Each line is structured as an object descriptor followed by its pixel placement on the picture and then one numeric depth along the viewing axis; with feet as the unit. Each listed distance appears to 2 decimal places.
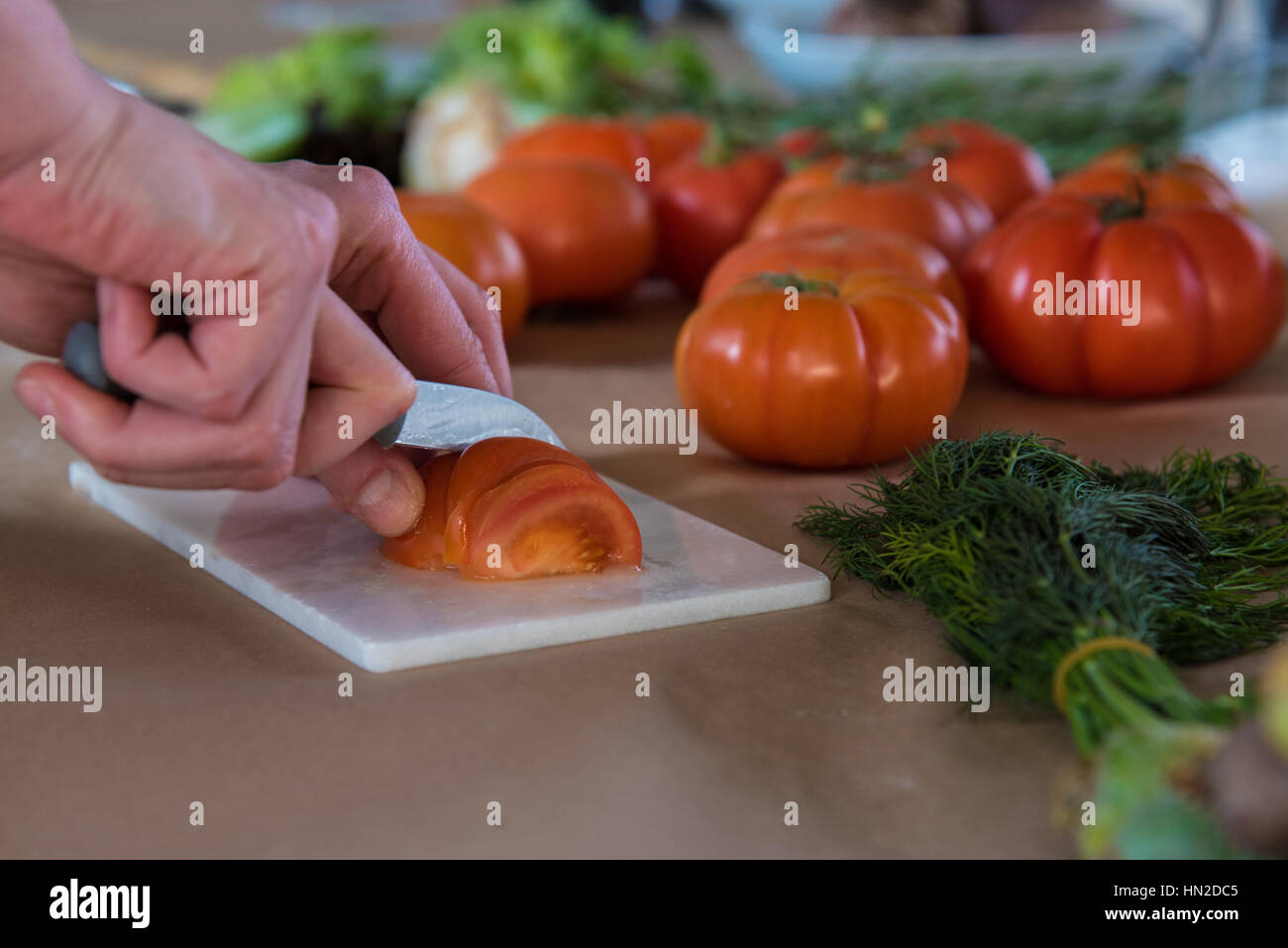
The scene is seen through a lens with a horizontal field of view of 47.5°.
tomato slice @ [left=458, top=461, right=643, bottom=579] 4.04
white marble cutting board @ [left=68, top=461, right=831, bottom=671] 3.75
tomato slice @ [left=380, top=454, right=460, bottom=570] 4.17
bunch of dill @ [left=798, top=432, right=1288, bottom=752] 3.05
